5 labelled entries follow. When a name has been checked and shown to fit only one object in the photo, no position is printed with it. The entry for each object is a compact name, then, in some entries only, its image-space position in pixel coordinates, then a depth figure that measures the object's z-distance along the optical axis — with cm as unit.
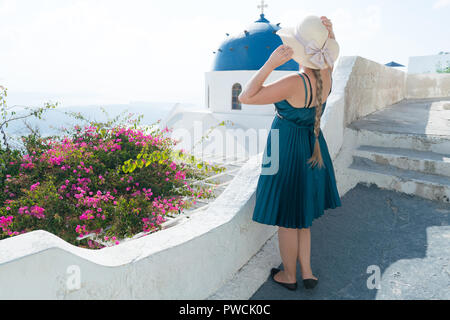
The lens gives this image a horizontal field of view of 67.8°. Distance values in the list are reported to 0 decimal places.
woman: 218
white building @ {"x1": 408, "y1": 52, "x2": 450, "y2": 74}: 3559
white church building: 1723
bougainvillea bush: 459
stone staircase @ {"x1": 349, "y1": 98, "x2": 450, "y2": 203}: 360
